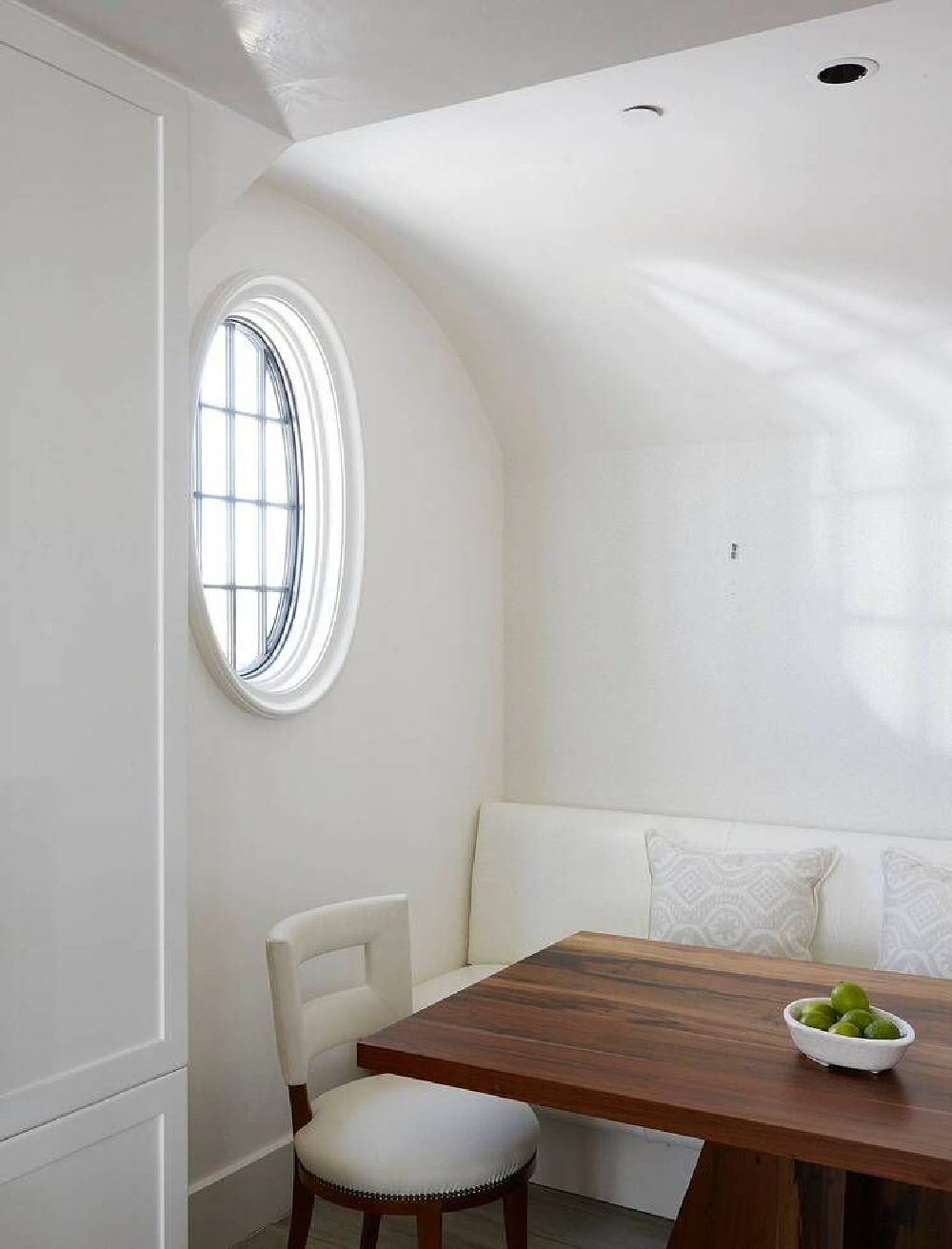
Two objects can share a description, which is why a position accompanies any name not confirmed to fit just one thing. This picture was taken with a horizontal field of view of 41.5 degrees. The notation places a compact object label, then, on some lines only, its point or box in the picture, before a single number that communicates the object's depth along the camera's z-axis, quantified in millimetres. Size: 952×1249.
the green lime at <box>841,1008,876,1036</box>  2146
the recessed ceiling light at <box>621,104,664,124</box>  2588
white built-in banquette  3240
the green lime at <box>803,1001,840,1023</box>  2193
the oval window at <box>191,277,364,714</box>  3203
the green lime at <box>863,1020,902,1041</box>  2115
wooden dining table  1923
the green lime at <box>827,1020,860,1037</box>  2121
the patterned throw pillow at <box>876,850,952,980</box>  3047
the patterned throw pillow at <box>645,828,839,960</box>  3283
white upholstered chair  2424
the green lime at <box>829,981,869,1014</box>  2174
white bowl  2092
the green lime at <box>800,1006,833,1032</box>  2172
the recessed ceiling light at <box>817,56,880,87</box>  2361
